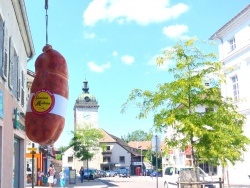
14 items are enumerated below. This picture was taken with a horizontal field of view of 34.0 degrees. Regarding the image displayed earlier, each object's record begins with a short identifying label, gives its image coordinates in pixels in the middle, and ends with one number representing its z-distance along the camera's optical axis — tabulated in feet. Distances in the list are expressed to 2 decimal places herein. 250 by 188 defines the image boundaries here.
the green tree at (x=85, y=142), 196.54
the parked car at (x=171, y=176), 75.98
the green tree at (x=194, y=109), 41.55
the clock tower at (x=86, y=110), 312.91
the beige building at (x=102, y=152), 304.50
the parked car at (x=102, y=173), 236.75
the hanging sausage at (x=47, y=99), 9.78
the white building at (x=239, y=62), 92.02
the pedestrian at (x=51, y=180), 92.02
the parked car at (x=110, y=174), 248.11
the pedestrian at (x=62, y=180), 99.27
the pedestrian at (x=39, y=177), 116.06
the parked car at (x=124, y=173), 222.97
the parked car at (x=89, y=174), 172.76
